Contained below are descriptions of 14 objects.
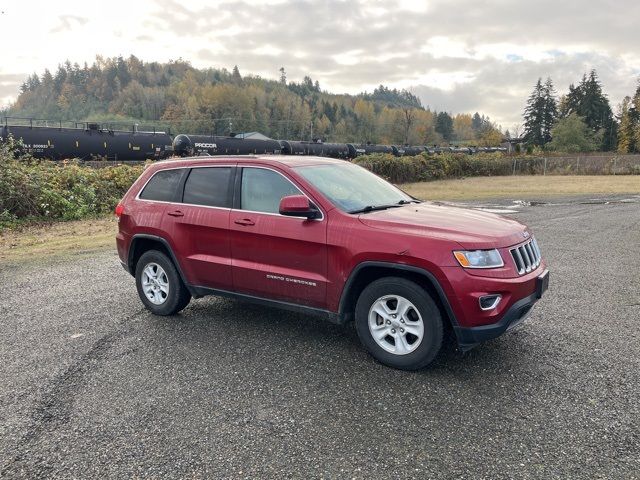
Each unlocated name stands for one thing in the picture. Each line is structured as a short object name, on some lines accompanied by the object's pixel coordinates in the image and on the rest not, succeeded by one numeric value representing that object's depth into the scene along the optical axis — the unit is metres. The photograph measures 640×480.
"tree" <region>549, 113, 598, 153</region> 78.56
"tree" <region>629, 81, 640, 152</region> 80.56
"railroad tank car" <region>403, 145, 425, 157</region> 49.16
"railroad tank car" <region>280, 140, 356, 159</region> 38.28
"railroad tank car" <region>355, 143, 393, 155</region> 45.22
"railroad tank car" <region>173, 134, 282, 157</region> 28.24
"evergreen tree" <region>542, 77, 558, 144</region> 93.62
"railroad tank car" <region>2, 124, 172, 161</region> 24.78
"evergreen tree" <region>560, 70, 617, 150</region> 88.00
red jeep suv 3.97
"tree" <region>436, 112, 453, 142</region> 138.12
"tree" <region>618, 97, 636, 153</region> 82.31
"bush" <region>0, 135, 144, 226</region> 13.45
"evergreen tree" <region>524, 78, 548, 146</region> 93.69
